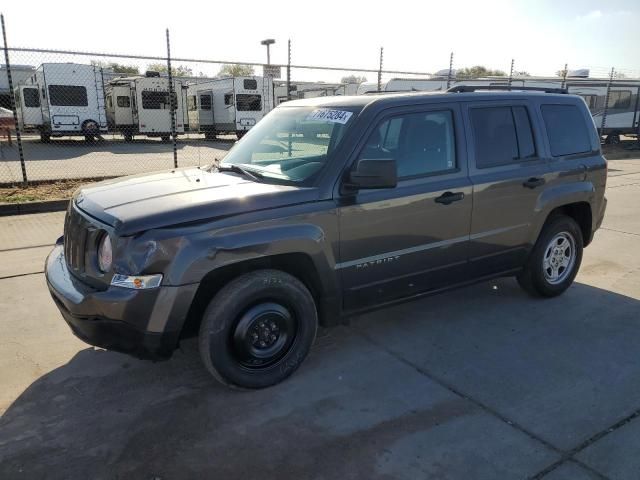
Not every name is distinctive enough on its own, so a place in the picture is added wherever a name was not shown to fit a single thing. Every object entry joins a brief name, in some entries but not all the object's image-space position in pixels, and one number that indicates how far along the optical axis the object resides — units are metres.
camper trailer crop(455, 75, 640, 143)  24.30
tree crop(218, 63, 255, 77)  63.74
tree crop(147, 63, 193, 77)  37.44
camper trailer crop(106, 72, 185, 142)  25.12
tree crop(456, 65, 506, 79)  54.67
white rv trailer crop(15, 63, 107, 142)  22.45
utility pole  31.92
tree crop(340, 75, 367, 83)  34.43
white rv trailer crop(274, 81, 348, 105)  28.81
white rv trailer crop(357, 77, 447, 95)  24.19
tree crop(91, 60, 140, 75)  38.41
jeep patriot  3.02
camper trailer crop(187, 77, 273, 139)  26.20
